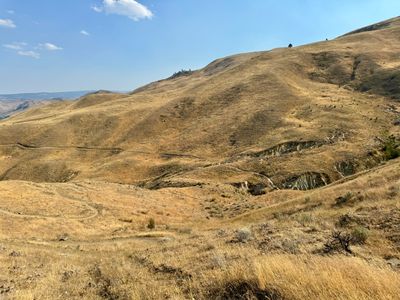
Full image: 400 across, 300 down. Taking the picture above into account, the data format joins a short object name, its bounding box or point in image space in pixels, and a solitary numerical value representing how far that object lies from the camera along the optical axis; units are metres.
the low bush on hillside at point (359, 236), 12.12
